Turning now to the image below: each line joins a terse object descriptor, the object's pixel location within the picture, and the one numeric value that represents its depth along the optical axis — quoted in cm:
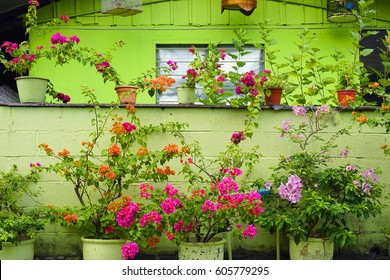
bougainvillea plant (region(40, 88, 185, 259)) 541
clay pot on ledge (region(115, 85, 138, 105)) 594
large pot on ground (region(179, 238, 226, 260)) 518
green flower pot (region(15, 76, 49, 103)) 584
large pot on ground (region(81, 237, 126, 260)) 532
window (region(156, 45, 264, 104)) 848
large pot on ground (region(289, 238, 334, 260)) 540
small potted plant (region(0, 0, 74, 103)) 585
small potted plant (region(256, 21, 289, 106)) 598
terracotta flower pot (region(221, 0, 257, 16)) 788
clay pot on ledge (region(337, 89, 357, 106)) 593
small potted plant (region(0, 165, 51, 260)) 512
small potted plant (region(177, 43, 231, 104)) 605
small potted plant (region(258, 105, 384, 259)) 531
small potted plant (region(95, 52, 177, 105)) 595
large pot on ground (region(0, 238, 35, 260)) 519
